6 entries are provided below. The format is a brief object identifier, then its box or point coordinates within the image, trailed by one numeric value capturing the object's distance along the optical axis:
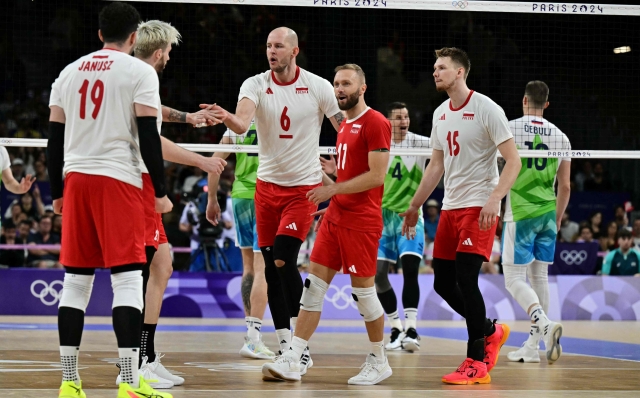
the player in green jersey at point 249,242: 17.42
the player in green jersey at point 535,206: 18.66
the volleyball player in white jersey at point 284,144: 14.90
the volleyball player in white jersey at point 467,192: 14.02
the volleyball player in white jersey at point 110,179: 10.41
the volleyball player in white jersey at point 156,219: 12.17
